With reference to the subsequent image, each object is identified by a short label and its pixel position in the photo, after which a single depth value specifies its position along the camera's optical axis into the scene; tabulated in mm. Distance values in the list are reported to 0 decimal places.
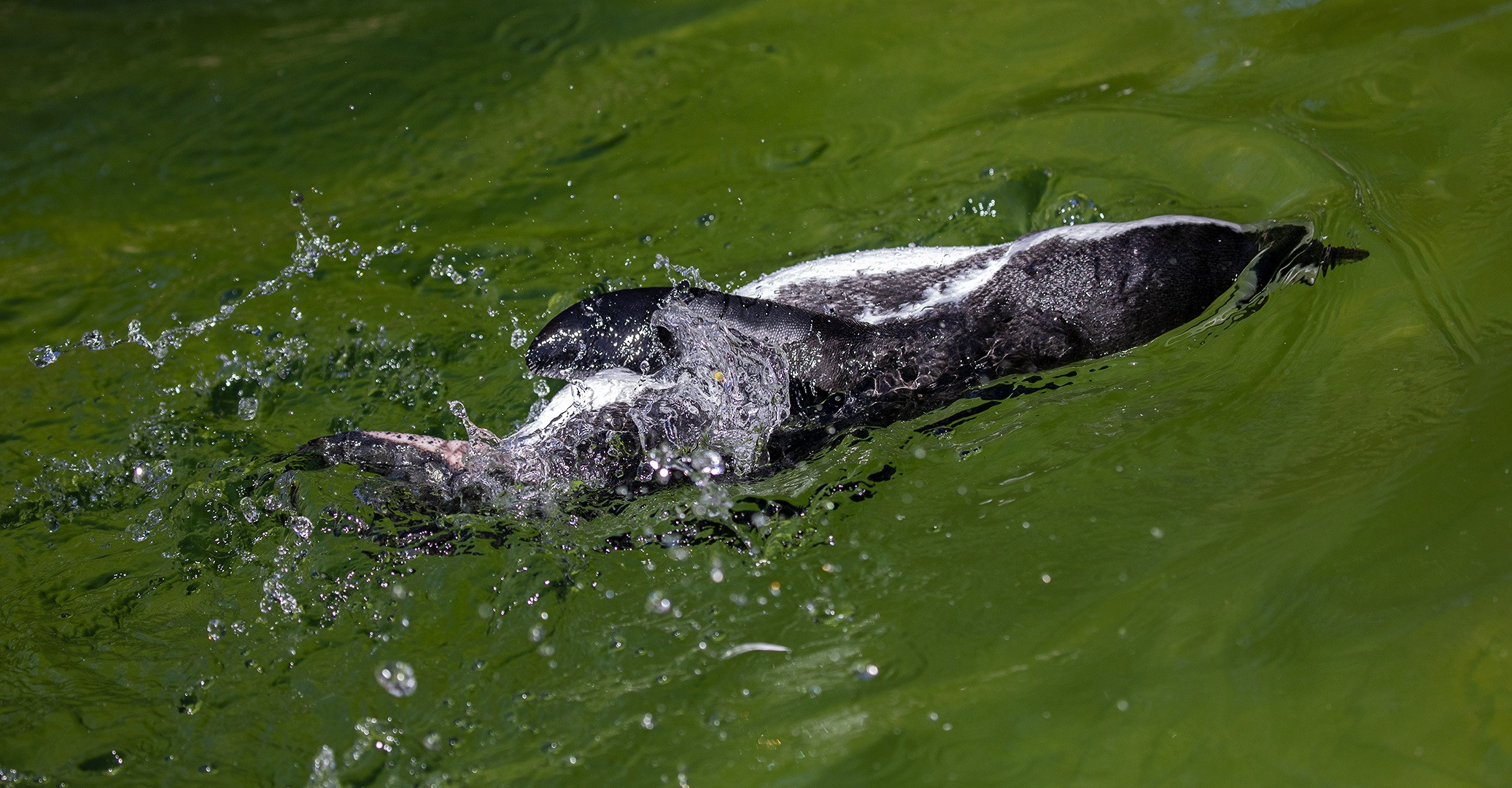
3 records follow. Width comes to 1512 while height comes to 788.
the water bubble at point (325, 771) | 2943
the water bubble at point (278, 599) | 3350
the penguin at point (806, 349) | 3473
